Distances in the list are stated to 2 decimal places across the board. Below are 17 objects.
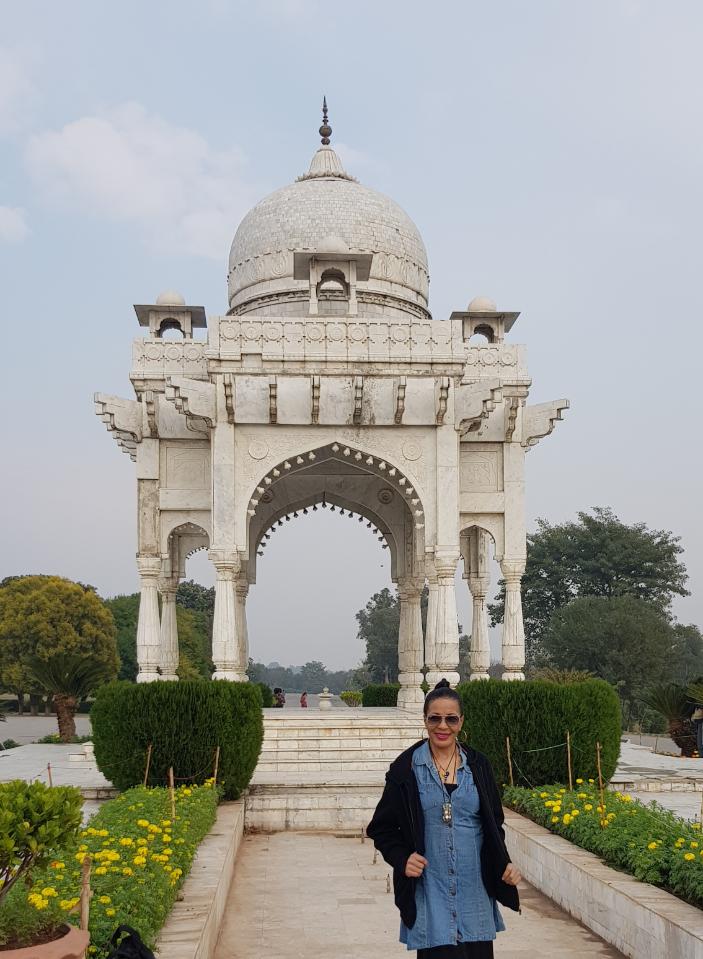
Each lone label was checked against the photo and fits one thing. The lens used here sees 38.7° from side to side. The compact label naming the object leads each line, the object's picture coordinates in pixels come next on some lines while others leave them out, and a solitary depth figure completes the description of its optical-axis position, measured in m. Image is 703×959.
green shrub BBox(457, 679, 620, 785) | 10.62
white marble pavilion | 16.86
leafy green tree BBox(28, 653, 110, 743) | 19.86
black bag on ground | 4.13
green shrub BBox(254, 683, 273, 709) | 22.81
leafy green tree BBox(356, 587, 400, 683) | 66.56
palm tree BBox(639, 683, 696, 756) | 19.38
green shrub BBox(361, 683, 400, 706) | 24.41
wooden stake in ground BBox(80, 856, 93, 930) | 4.17
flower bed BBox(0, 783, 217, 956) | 4.47
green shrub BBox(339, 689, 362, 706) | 34.09
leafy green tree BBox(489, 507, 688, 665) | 48.59
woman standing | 3.86
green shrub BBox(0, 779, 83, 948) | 4.06
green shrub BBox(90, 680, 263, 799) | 10.70
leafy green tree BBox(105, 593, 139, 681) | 48.50
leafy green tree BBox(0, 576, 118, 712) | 40.00
